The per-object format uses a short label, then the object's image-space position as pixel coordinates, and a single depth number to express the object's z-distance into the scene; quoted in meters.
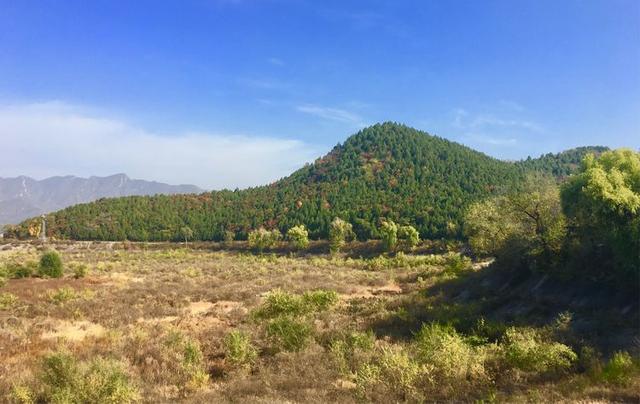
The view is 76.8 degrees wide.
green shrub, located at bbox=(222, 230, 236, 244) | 105.38
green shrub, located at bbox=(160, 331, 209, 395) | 12.34
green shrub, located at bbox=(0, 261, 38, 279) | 33.84
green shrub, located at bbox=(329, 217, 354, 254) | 81.38
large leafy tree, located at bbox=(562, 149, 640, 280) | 16.27
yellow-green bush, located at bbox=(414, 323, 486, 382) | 10.74
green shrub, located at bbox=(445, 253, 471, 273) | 38.14
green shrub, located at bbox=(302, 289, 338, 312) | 22.52
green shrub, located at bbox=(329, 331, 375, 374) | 12.73
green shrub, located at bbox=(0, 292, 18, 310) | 23.62
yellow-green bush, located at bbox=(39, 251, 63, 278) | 34.88
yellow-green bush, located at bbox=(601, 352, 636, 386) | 9.11
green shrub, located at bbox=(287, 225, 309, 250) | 84.44
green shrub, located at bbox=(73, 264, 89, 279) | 35.19
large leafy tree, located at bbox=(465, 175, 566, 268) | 23.36
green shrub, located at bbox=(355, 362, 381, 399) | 10.02
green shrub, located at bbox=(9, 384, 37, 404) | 10.55
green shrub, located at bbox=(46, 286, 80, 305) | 25.64
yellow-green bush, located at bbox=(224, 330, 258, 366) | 14.07
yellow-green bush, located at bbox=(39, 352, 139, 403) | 10.25
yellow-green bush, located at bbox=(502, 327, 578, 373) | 10.91
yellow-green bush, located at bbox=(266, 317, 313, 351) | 15.30
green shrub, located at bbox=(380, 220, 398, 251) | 76.88
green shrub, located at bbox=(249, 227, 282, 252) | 90.00
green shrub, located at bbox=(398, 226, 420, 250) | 77.56
